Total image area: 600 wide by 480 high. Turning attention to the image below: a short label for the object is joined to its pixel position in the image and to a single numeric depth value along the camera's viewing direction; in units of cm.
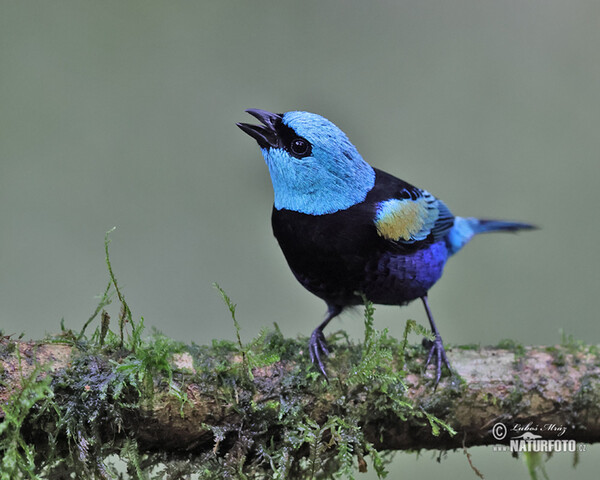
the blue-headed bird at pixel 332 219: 622
